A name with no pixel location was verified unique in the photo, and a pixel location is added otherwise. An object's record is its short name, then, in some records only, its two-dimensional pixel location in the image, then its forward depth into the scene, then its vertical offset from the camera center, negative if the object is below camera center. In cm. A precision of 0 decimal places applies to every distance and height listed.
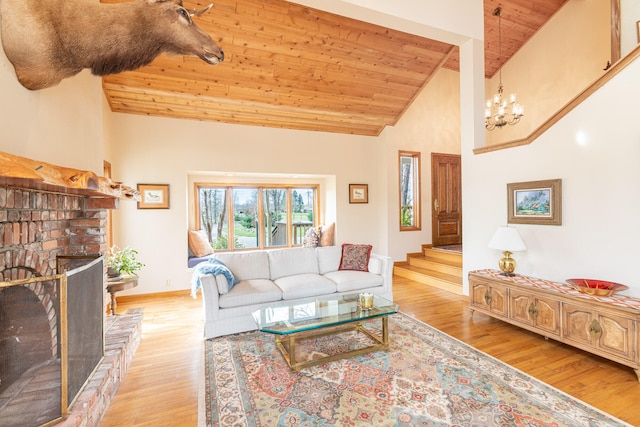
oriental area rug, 184 -129
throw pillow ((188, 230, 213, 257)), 490 -48
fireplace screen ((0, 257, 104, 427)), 134 -68
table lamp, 321 -36
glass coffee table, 241 -93
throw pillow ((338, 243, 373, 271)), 412 -63
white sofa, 305 -83
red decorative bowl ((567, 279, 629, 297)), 250 -68
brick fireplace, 137 -51
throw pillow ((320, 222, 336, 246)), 574 -41
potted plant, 316 -53
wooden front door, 623 +29
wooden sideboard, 225 -93
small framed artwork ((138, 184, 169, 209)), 449 +31
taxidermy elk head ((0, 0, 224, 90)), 139 +96
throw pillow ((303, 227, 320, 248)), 557 -47
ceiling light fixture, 433 +157
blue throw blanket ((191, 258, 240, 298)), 313 -61
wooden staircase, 474 -105
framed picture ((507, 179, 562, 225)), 309 +11
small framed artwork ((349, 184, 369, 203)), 600 +43
